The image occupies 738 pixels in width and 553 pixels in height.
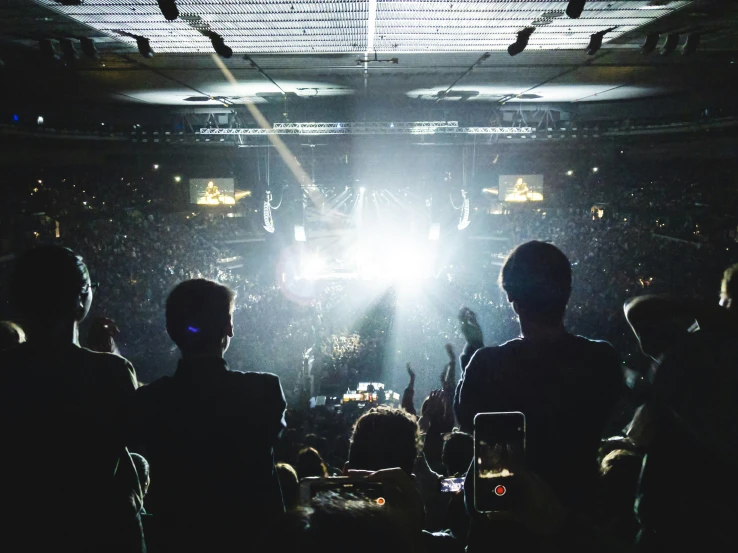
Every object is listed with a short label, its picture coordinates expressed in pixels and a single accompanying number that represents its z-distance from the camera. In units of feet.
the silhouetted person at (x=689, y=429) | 4.09
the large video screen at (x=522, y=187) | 35.96
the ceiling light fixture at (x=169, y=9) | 9.12
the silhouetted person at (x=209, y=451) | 4.11
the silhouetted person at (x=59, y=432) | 4.02
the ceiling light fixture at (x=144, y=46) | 11.71
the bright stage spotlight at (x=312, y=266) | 52.55
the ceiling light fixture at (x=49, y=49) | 12.68
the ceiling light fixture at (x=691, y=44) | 12.85
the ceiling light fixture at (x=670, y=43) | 12.77
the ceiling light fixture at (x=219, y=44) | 11.30
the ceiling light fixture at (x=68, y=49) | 12.75
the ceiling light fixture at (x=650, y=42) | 12.49
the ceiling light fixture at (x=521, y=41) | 11.21
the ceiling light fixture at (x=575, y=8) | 8.98
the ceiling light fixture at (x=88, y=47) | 12.48
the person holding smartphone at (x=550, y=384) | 4.02
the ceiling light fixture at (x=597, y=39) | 11.63
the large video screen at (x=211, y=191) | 34.35
